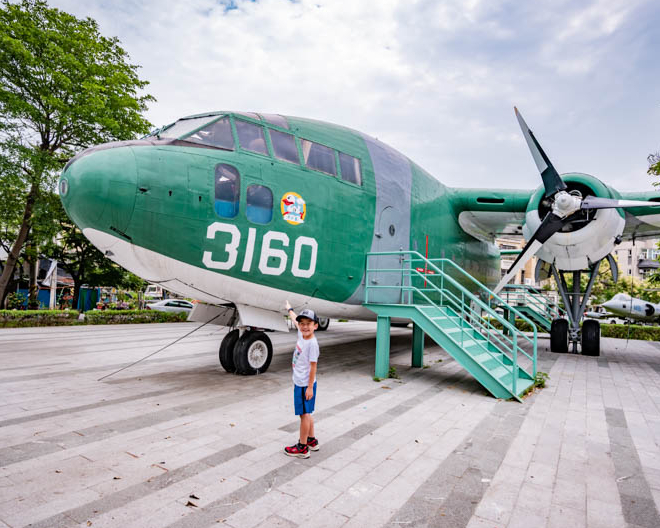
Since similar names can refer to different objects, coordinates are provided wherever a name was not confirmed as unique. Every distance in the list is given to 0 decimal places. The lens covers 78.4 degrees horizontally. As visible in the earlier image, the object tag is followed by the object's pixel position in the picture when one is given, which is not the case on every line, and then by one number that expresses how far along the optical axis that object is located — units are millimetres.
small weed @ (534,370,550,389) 7702
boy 3992
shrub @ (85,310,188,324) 19375
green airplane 5605
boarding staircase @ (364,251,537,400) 6867
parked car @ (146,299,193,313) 28897
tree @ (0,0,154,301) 17312
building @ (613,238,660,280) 64562
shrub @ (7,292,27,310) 21641
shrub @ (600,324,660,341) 19812
